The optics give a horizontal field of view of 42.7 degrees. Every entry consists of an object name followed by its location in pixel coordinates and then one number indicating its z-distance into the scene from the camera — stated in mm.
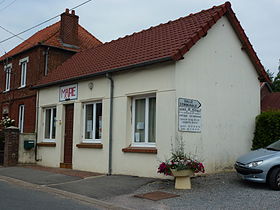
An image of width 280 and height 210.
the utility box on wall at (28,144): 16141
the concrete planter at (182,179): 9344
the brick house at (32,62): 18562
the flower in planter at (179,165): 9352
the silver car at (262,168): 9203
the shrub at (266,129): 12648
